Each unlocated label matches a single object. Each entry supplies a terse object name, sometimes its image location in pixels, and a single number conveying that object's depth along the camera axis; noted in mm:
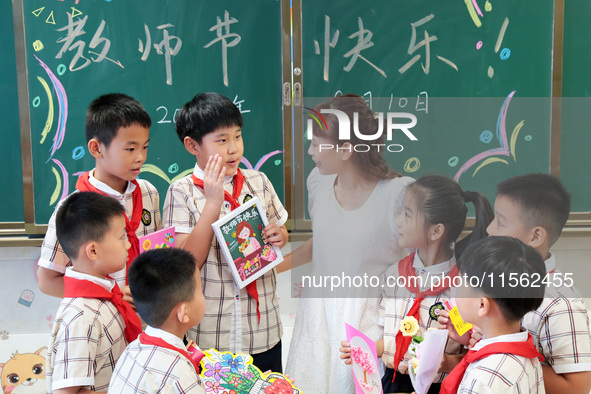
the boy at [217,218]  1708
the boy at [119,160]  1688
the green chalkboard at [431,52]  2439
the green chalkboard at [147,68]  2617
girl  1481
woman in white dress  1557
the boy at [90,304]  1354
